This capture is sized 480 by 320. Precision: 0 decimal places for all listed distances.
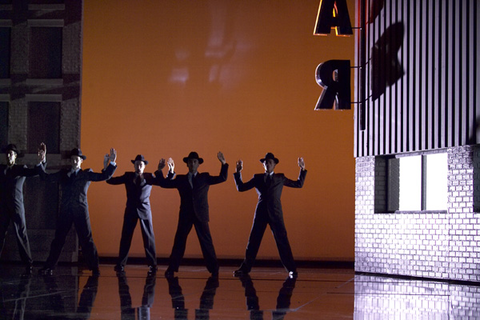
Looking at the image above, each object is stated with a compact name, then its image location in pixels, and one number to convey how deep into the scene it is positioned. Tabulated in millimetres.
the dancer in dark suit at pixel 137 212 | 11258
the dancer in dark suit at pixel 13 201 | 11539
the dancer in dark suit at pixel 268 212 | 10797
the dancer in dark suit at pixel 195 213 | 10594
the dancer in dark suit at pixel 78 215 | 10703
